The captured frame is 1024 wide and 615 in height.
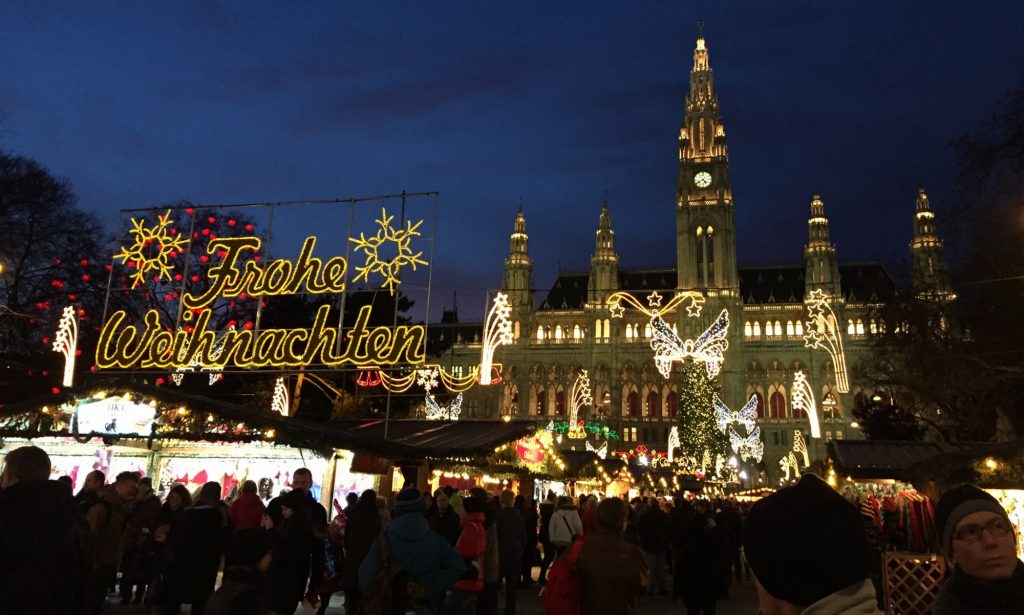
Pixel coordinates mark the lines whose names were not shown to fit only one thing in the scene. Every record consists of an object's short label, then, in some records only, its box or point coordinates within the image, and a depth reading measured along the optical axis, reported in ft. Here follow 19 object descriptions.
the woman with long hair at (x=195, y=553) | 19.51
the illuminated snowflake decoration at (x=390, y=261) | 49.80
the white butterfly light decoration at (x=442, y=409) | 105.22
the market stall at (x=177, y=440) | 33.94
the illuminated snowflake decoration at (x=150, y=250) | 54.44
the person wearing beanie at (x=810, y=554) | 5.28
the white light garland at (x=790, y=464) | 150.20
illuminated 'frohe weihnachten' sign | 49.19
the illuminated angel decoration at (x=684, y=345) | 77.36
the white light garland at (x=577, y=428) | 103.67
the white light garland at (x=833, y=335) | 63.67
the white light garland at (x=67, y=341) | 51.34
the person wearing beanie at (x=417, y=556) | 15.48
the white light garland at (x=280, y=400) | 69.13
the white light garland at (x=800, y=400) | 84.36
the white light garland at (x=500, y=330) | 49.26
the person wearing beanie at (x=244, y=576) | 13.46
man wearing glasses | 8.85
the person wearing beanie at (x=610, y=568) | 14.90
